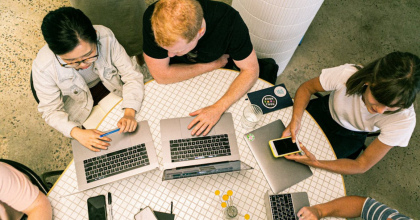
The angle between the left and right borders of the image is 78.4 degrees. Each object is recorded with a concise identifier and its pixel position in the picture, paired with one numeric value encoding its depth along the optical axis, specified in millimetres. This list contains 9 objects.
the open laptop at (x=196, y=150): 1230
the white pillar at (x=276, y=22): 1567
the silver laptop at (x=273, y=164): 1285
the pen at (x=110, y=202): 1200
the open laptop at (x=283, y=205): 1192
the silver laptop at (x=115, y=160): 1217
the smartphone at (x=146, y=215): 1170
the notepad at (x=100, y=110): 1587
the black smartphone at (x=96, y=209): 1176
